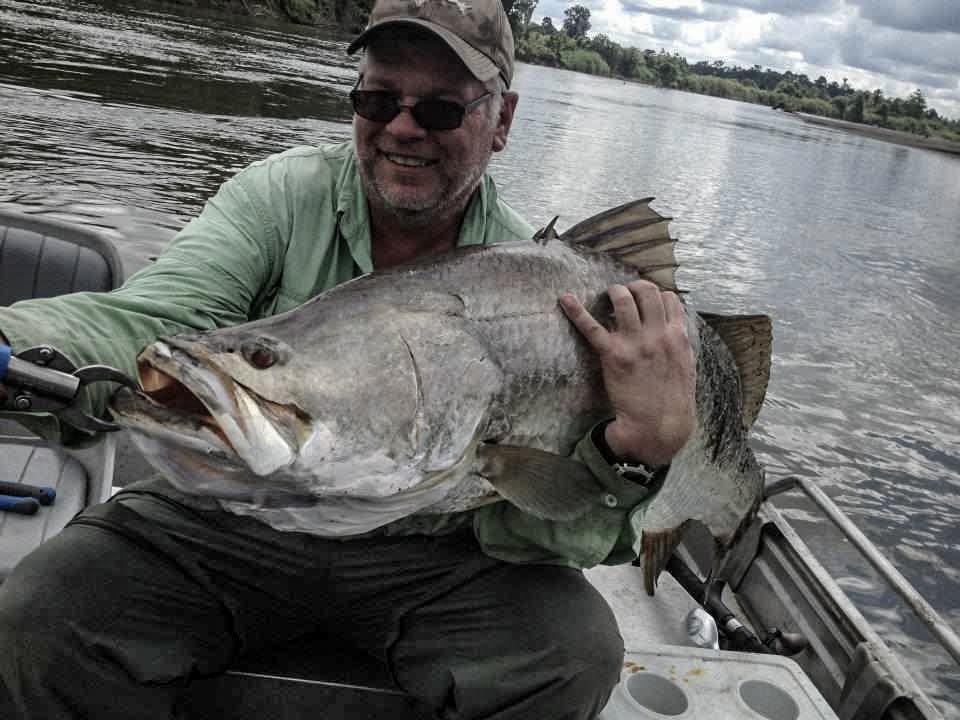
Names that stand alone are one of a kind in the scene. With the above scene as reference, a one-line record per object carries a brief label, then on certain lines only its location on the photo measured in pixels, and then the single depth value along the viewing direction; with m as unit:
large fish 1.67
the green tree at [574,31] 164.75
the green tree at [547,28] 160.00
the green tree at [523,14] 118.31
